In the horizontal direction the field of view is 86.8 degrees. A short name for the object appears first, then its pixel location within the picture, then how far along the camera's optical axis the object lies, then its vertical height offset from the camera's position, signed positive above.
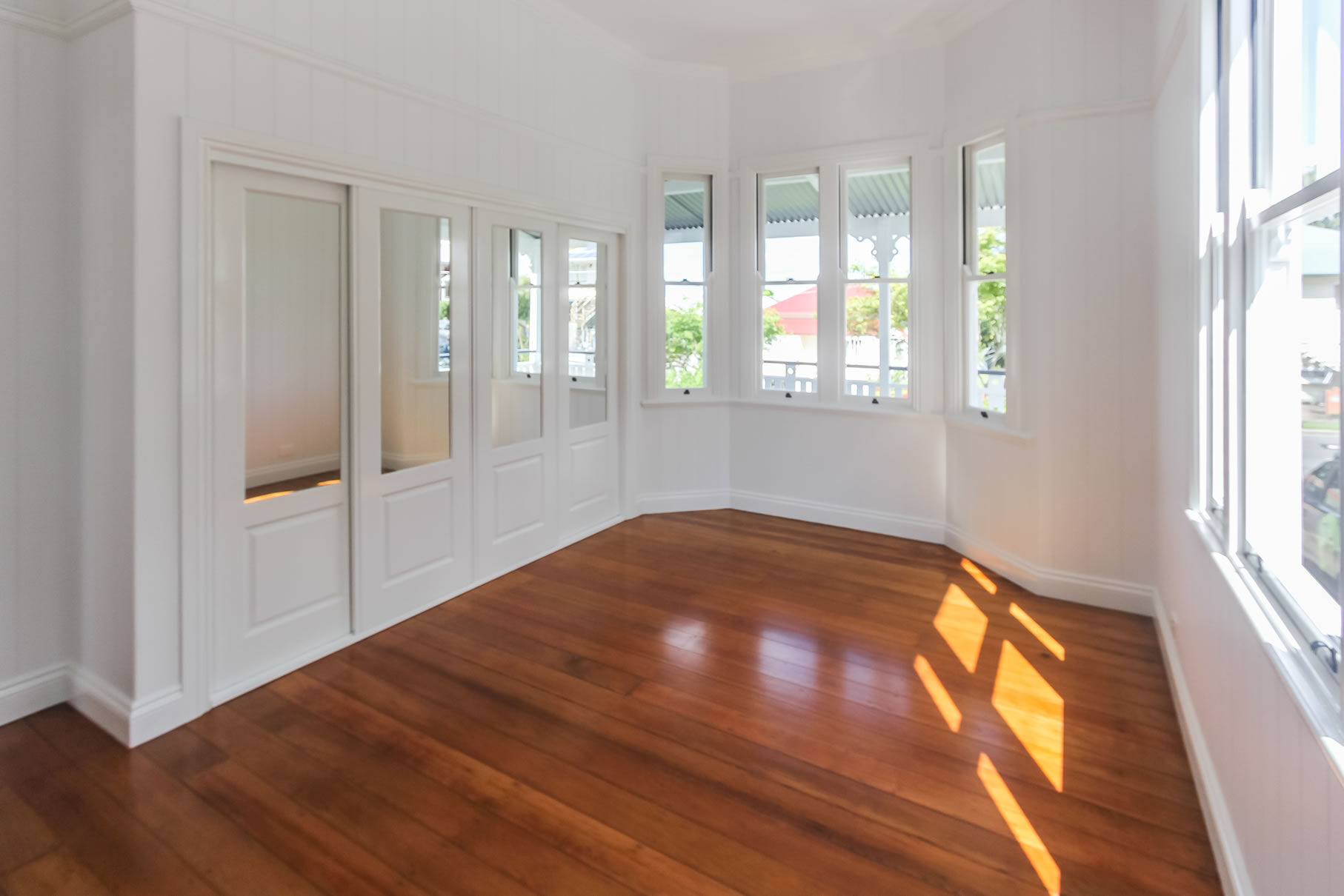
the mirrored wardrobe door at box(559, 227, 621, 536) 4.91 +0.40
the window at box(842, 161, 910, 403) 5.07 +1.09
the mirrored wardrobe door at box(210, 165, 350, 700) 2.80 +0.06
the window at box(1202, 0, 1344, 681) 1.37 +0.32
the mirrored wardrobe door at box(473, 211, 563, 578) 4.06 +0.29
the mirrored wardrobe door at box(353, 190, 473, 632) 3.39 +0.17
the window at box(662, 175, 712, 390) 5.64 +1.31
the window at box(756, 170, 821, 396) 5.42 +1.23
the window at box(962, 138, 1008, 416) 4.31 +1.02
